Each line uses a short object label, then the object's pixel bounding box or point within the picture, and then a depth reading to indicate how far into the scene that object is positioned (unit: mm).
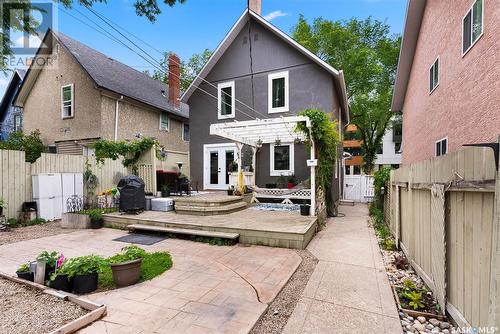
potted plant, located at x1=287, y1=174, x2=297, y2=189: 10487
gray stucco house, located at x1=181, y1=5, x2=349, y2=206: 10758
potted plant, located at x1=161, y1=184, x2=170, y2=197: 9656
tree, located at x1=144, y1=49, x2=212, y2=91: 24562
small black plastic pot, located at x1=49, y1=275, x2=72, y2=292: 3266
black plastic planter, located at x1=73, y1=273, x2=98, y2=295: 3271
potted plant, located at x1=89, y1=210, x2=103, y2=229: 7293
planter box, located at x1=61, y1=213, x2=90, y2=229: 7297
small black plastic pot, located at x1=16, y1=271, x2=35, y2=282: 3525
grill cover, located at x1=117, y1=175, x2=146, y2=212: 7566
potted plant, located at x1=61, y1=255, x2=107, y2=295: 3279
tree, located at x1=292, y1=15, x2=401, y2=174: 18094
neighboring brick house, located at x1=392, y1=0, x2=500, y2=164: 4941
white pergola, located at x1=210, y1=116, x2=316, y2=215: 7188
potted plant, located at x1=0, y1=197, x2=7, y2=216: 7130
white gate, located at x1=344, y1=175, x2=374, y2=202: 15016
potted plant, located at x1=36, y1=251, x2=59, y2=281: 3477
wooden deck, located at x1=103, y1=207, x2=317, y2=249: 5469
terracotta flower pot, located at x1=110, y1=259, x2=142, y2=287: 3445
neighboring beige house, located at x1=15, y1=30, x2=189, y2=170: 12523
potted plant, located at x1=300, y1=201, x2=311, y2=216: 7297
